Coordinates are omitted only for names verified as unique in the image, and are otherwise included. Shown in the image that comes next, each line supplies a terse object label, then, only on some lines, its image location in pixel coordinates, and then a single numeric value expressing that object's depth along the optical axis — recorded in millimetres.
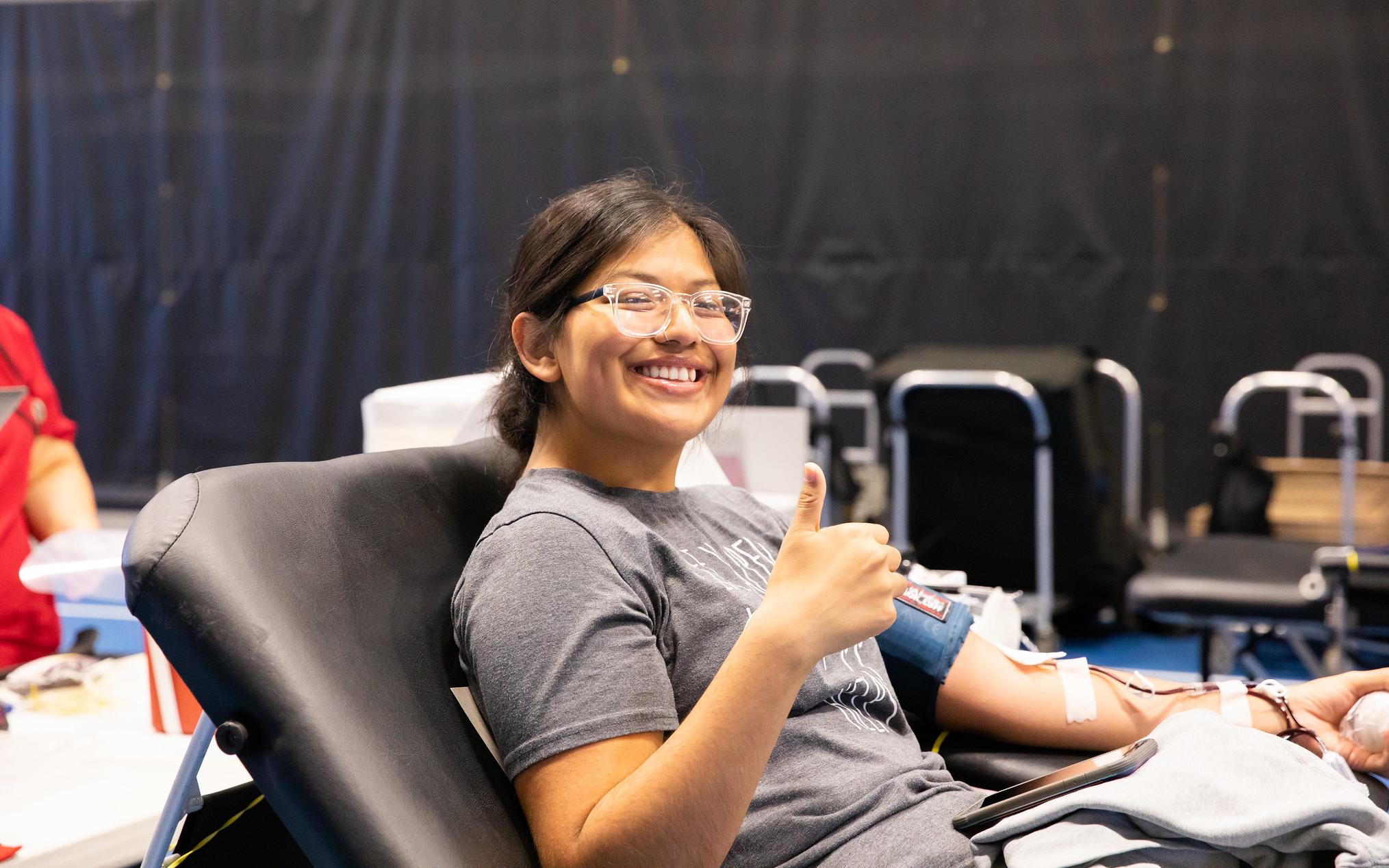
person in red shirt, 1850
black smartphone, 1023
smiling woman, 914
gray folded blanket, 950
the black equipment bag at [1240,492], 3746
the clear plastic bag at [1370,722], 1322
